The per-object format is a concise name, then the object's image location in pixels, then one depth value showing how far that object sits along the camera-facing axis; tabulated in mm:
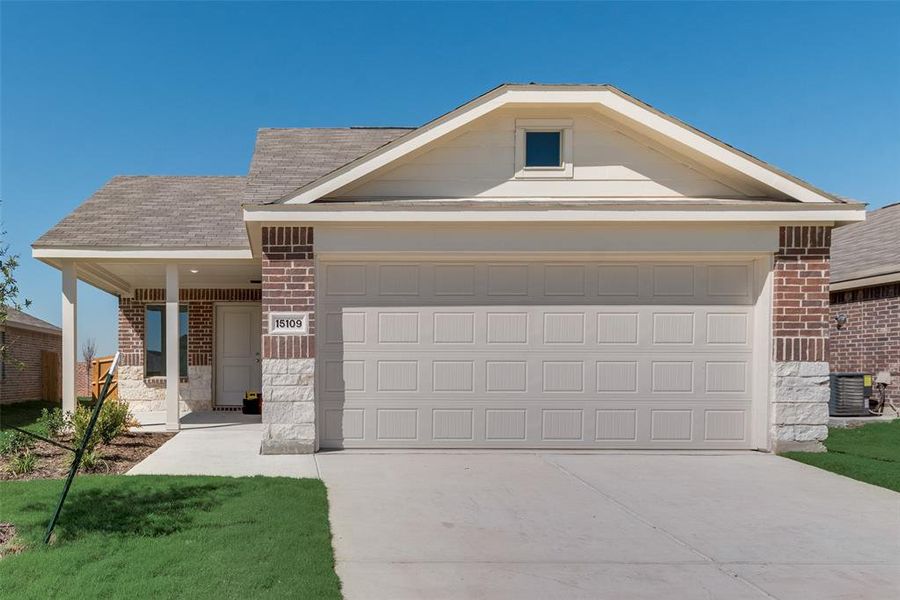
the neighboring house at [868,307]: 12797
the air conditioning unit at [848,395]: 12227
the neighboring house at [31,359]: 15914
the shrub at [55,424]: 9258
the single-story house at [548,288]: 8188
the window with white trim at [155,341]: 14258
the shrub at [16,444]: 7738
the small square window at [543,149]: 8773
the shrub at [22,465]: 6926
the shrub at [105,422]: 8195
